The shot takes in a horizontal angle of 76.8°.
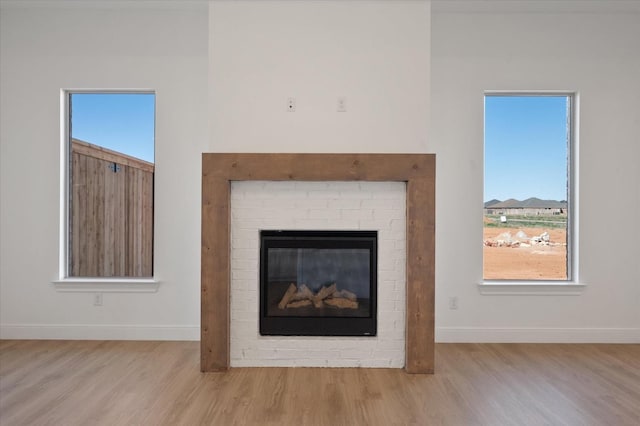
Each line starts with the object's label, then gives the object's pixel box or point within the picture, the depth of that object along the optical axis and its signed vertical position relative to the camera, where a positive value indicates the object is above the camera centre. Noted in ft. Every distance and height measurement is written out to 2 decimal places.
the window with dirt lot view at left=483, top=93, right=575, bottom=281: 11.88 +0.79
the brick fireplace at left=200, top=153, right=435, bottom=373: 9.14 +0.17
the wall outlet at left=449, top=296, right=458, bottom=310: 11.46 -2.59
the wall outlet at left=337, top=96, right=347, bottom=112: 9.40 +2.49
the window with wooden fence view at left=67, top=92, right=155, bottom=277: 11.94 +0.77
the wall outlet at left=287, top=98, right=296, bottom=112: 9.41 +2.52
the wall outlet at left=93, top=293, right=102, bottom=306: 11.50 -2.54
